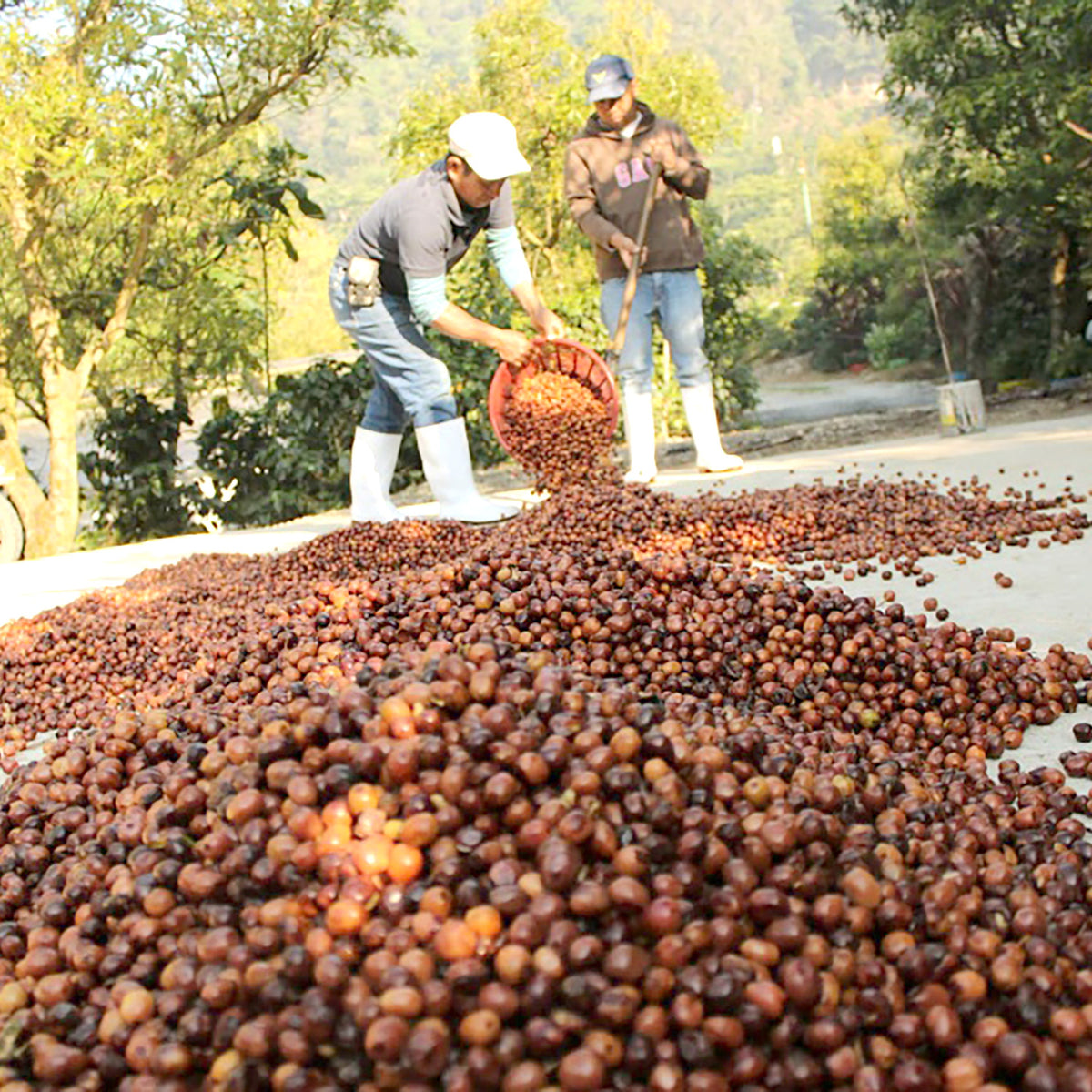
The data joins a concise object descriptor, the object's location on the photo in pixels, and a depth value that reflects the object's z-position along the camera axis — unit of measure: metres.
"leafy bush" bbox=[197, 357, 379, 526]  9.54
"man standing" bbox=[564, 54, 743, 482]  7.11
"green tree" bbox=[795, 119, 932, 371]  24.14
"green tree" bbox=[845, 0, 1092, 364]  9.93
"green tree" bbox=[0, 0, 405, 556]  8.93
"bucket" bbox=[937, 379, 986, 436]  8.34
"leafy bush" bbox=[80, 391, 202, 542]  9.66
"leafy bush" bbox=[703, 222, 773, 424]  13.47
